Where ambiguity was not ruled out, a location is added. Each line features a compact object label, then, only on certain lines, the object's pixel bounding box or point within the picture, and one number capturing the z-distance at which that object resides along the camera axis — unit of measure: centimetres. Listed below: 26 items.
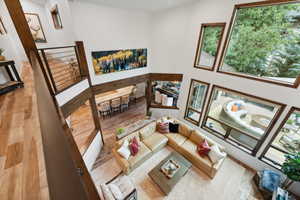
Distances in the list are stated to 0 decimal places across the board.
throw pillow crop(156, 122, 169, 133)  513
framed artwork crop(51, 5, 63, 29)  432
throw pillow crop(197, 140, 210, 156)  414
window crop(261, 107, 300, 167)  341
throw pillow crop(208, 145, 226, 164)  387
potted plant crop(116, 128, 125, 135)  536
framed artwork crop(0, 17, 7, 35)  284
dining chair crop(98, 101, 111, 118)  653
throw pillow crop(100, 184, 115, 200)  286
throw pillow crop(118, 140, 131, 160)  405
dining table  671
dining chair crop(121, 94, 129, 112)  713
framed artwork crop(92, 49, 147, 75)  439
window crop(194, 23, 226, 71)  412
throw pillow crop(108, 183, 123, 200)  293
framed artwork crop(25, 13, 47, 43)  541
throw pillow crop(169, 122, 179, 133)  519
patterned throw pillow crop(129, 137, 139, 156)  420
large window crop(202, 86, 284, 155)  391
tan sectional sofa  397
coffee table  348
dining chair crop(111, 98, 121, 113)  682
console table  238
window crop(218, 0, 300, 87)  311
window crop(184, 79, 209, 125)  507
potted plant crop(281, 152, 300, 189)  301
